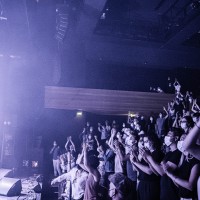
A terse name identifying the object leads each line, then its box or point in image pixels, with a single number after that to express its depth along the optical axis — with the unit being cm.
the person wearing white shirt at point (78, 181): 325
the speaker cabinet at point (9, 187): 504
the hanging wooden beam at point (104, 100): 830
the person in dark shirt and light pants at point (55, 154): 746
